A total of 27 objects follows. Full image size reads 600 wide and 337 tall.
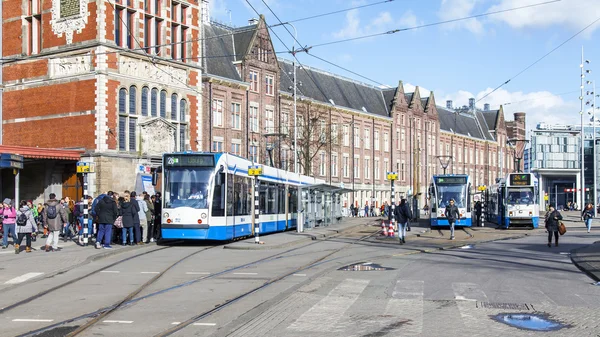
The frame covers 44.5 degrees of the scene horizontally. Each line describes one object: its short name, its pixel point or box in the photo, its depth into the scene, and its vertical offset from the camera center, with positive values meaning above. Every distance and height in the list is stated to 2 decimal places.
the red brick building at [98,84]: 38.53 +5.46
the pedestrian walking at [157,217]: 27.55 -1.32
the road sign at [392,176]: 32.93 +0.24
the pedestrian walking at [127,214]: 24.50 -1.07
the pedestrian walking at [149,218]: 26.20 -1.29
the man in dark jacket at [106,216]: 23.06 -1.07
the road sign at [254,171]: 26.78 +0.39
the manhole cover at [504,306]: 11.73 -2.03
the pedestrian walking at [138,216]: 24.78 -1.19
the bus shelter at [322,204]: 37.97 -1.32
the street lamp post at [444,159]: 89.67 +2.71
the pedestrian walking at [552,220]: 26.06 -1.39
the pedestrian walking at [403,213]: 26.91 -1.17
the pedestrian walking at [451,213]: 31.27 -1.37
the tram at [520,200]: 42.50 -1.11
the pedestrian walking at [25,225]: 21.03 -1.25
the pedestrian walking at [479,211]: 47.15 -1.93
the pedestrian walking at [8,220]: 23.53 -1.21
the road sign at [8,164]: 25.28 +0.65
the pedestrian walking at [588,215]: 39.96 -1.87
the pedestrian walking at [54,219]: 21.64 -1.09
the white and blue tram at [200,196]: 24.58 -0.48
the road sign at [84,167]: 25.42 +0.53
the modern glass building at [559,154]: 120.88 +4.44
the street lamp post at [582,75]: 60.97 +8.81
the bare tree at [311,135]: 56.42 +3.87
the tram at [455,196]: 42.56 -0.86
